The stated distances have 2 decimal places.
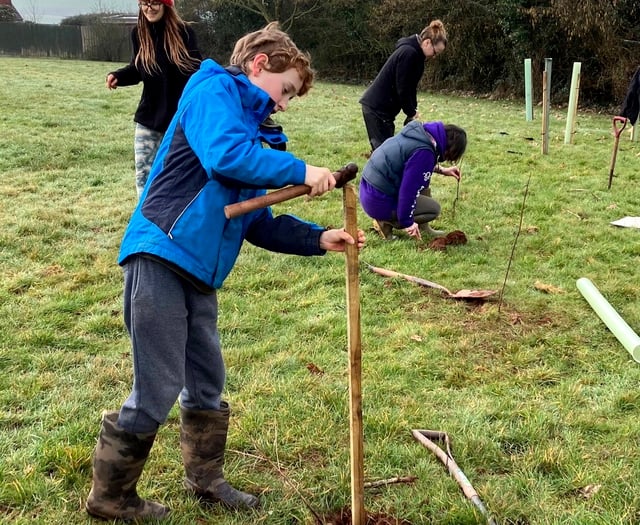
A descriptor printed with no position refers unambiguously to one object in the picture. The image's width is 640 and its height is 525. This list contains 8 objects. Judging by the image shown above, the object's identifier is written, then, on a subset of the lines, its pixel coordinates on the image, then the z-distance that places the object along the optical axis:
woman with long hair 4.77
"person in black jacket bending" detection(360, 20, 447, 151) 6.51
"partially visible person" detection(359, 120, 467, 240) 5.24
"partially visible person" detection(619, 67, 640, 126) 10.57
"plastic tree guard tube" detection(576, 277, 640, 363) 3.79
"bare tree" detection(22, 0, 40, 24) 43.06
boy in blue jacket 1.98
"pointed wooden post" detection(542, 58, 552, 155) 9.21
